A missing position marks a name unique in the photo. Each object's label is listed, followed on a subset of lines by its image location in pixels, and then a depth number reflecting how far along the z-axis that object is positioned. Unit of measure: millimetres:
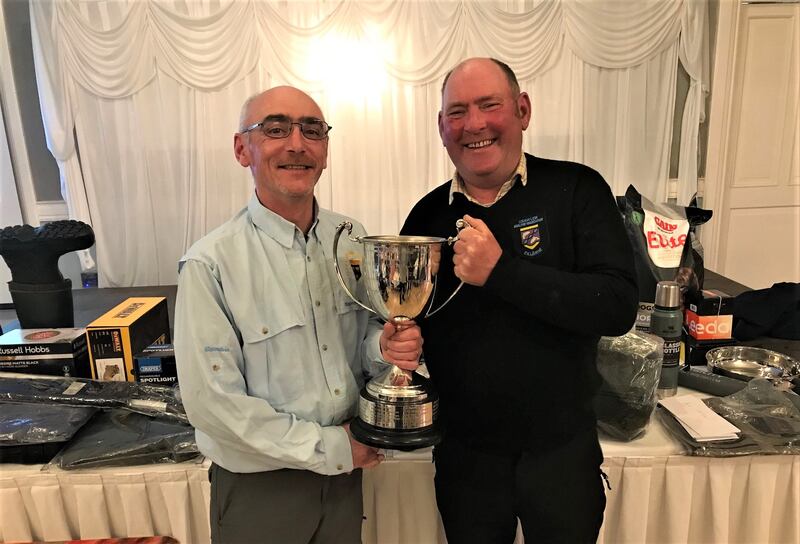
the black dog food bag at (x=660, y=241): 1610
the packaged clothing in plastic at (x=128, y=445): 1258
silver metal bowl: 1559
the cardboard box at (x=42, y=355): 1531
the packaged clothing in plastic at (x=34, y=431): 1259
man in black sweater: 1094
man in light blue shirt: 984
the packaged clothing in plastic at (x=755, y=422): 1279
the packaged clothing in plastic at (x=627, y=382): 1274
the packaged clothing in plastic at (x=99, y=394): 1384
